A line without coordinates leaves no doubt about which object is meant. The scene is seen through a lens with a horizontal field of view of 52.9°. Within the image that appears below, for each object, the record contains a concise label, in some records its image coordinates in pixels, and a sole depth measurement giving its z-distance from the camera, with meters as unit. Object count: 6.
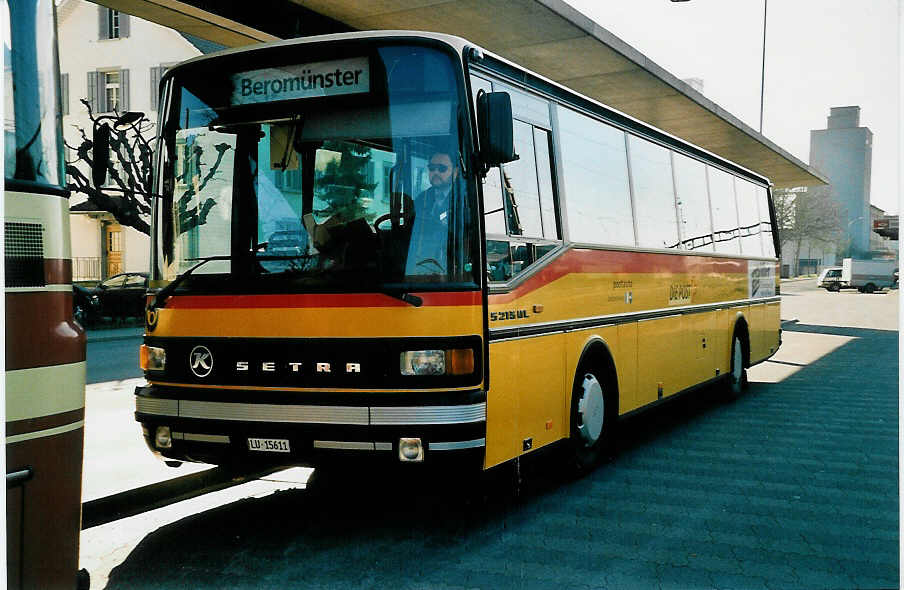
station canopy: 11.66
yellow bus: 5.58
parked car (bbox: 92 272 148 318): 27.83
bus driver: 5.64
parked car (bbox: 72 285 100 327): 22.98
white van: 67.50
